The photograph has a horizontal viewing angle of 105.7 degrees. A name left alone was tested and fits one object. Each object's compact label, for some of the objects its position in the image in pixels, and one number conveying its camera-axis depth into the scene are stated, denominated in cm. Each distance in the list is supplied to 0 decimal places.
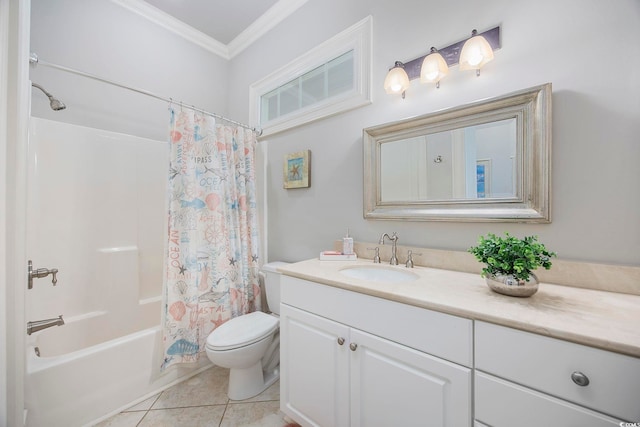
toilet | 138
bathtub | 117
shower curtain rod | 128
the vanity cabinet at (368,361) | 80
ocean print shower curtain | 156
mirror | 103
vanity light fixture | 111
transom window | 158
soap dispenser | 152
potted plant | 82
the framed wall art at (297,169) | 186
